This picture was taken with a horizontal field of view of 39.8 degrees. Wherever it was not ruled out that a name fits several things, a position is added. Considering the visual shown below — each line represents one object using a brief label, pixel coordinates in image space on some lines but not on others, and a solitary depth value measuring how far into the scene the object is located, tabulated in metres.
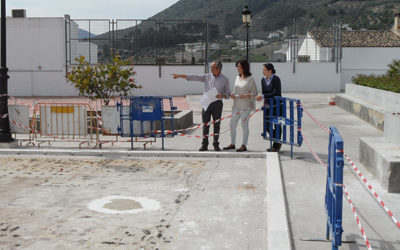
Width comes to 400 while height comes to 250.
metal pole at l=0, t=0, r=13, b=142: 11.91
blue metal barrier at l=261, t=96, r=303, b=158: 10.25
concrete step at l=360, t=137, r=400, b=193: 7.46
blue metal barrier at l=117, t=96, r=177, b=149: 11.53
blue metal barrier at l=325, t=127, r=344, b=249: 4.56
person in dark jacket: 10.76
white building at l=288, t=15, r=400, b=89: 51.12
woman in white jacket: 10.80
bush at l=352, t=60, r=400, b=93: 17.23
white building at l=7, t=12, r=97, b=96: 37.91
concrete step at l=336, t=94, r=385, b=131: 14.82
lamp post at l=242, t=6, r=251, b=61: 27.89
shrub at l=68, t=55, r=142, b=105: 16.59
